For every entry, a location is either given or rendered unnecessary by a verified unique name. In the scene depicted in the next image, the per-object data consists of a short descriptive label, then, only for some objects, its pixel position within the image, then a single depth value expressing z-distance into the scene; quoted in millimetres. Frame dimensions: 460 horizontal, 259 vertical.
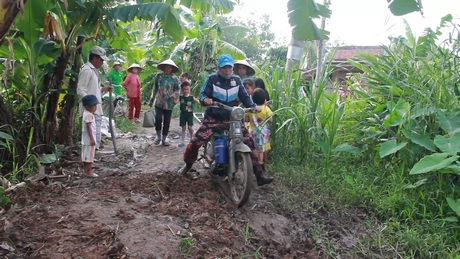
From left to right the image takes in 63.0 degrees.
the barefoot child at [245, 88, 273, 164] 4922
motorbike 3812
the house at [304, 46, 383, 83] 17556
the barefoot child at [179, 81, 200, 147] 6695
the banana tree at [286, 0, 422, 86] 3098
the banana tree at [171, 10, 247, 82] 11031
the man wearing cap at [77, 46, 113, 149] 5094
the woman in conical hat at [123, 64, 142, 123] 9164
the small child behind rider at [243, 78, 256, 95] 5230
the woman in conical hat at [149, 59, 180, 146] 6684
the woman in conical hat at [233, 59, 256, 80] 5392
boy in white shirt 4668
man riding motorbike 4410
